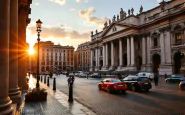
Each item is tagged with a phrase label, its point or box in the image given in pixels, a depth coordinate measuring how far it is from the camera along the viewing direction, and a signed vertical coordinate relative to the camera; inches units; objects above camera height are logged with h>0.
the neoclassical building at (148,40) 1622.8 +272.7
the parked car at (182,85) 714.8 -89.8
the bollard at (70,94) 459.5 -78.7
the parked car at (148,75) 1312.5 -85.8
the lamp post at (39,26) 538.8 +121.4
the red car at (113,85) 629.6 -79.5
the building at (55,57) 4626.0 +208.1
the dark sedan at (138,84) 669.3 -78.8
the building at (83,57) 4508.4 +206.8
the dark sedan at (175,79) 1087.0 -98.0
